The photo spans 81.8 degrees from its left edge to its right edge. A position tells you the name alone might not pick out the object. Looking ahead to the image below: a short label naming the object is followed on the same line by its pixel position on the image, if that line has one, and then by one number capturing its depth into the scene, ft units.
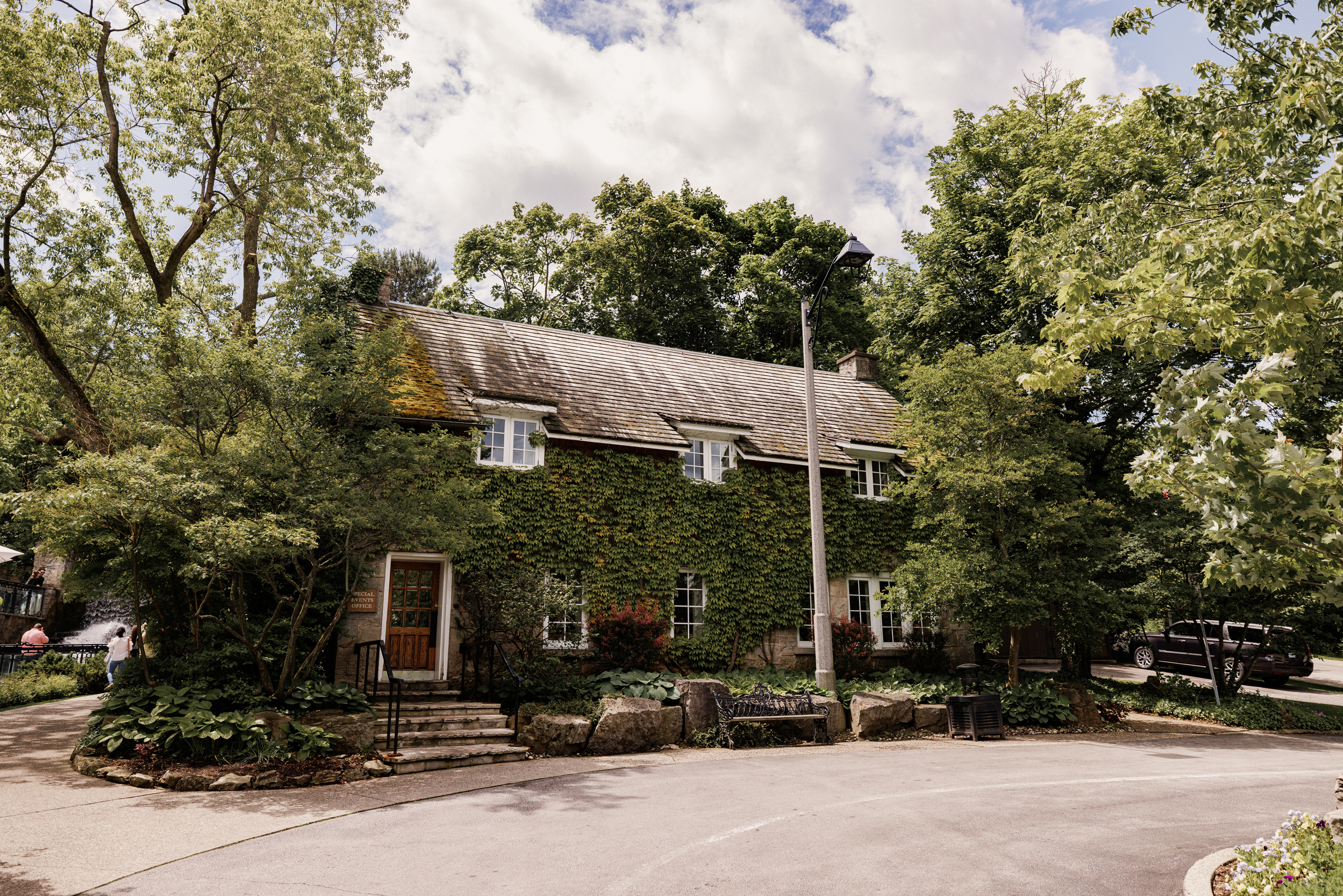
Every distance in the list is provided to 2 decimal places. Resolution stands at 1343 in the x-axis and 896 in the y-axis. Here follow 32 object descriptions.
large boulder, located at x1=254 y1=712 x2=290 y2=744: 31.91
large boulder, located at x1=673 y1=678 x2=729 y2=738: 41.60
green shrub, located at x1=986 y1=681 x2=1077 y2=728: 49.26
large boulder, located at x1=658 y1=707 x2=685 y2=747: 40.22
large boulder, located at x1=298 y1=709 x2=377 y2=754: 33.19
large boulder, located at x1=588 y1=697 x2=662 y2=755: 38.27
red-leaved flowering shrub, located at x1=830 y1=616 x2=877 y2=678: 56.13
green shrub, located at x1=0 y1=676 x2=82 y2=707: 50.49
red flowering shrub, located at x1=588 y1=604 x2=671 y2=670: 49.37
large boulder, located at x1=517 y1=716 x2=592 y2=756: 37.09
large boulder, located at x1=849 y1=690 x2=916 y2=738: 44.39
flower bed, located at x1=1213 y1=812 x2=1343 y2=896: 15.38
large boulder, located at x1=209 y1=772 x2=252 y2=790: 28.12
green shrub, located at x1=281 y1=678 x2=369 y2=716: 35.29
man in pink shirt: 63.77
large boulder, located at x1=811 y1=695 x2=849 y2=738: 43.93
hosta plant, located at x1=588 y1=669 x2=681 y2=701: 43.19
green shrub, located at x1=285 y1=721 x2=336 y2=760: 31.86
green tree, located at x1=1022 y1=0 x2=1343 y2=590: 15.44
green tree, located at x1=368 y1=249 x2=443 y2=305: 148.87
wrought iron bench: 41.37
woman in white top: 51.96
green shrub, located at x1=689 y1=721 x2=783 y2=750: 40.91
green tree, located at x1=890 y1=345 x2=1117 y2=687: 49.19
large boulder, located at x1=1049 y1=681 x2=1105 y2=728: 50.44
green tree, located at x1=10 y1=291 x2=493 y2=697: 30.40
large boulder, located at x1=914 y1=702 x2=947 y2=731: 46.37
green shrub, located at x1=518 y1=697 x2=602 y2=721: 39.73
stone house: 48.57
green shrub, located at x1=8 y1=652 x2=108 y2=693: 59.67
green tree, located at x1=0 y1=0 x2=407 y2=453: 45.88
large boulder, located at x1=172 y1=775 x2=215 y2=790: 28.12
